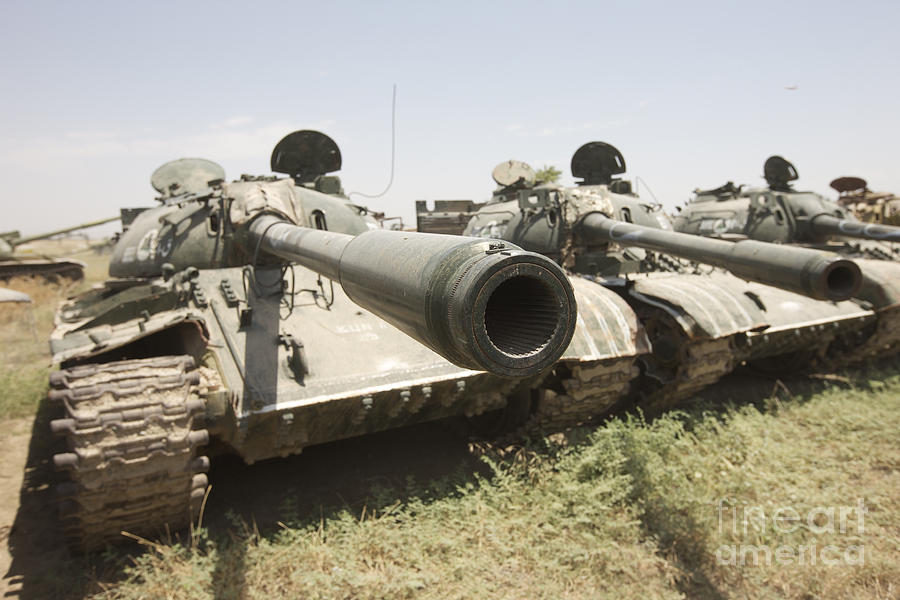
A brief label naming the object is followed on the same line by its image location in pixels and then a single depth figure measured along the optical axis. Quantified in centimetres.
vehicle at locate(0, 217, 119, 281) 1678
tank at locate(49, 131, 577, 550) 183
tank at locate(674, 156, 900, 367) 818
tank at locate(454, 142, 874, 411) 558
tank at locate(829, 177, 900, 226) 1673
